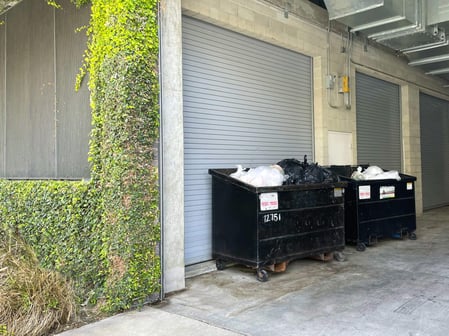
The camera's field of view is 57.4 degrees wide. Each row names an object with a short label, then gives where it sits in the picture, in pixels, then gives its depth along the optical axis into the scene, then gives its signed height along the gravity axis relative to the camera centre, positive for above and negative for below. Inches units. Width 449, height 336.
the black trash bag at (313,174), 223.1 -4.3
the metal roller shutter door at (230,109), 226.7 +36.8
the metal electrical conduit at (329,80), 314.8 +66.6
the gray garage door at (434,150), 478.6 +17.0
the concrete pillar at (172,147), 184.2 +10.0
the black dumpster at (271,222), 198.2 -28.4
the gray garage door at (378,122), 370.0 +41.0
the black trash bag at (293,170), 219.3 -2.0
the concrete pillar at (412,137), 426.3 +29.1
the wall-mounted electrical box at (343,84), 326.6 +64.9
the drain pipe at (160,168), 176.6 +0.4
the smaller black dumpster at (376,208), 269.0 -30.1
